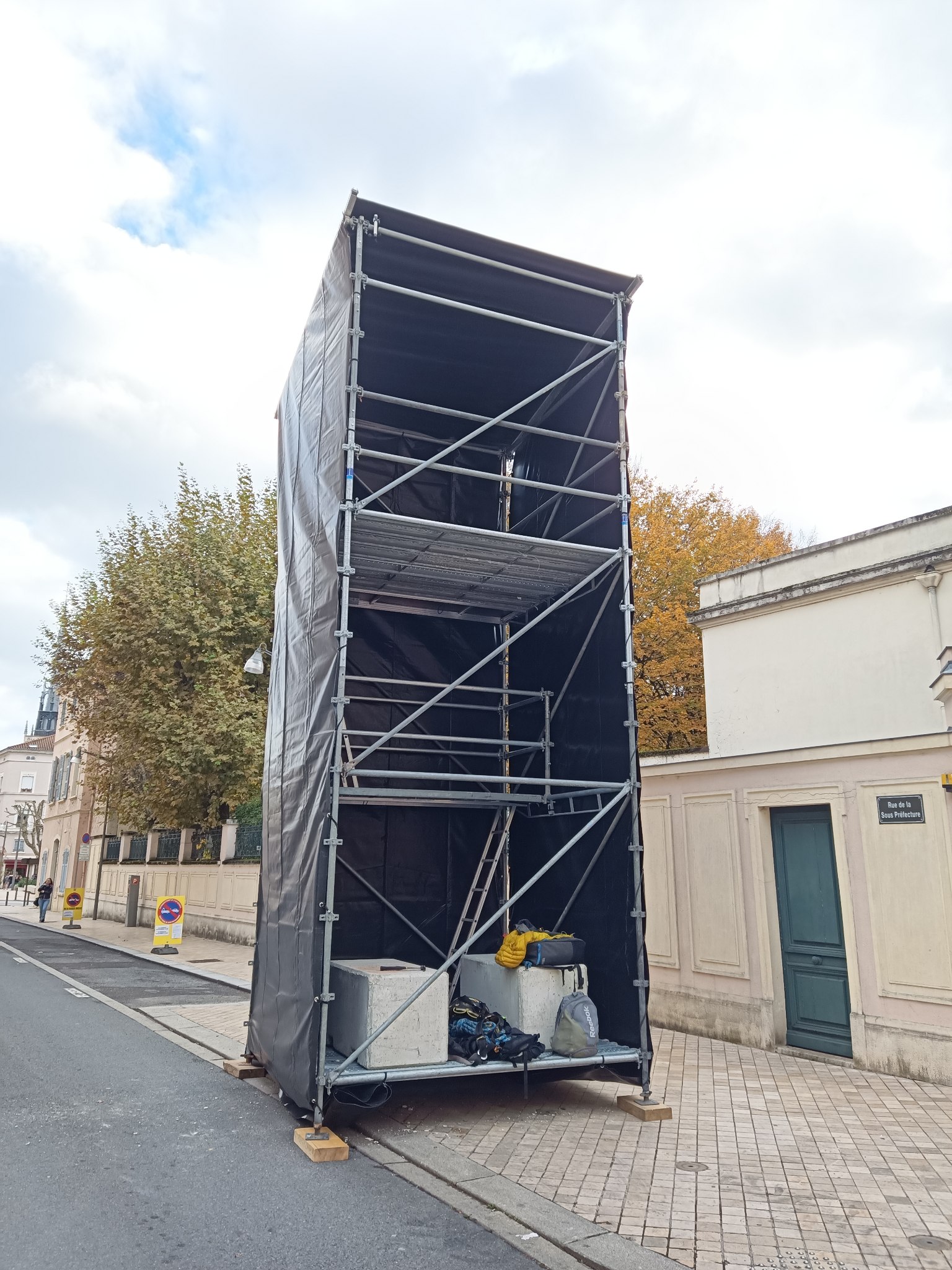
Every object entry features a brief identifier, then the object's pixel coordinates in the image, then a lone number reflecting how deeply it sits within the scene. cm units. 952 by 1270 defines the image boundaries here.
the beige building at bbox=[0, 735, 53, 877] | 7862
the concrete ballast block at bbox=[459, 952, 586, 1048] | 680
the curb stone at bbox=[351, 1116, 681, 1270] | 405
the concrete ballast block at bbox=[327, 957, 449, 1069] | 609
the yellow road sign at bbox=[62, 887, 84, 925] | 2773
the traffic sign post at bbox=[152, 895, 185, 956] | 1894
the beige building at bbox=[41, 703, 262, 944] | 2078
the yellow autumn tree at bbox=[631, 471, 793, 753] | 2292
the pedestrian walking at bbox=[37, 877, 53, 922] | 3058
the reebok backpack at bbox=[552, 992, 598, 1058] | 646
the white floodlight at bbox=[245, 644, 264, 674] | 1733
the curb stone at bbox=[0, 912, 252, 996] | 1407
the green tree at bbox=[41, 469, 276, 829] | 2056
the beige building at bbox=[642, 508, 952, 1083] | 764
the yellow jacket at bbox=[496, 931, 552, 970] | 692
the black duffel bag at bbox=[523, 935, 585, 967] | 693
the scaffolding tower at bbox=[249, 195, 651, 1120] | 675
